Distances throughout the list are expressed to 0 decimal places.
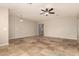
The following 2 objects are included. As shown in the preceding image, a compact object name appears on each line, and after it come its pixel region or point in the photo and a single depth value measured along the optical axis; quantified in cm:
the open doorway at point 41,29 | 648
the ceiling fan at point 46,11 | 308
